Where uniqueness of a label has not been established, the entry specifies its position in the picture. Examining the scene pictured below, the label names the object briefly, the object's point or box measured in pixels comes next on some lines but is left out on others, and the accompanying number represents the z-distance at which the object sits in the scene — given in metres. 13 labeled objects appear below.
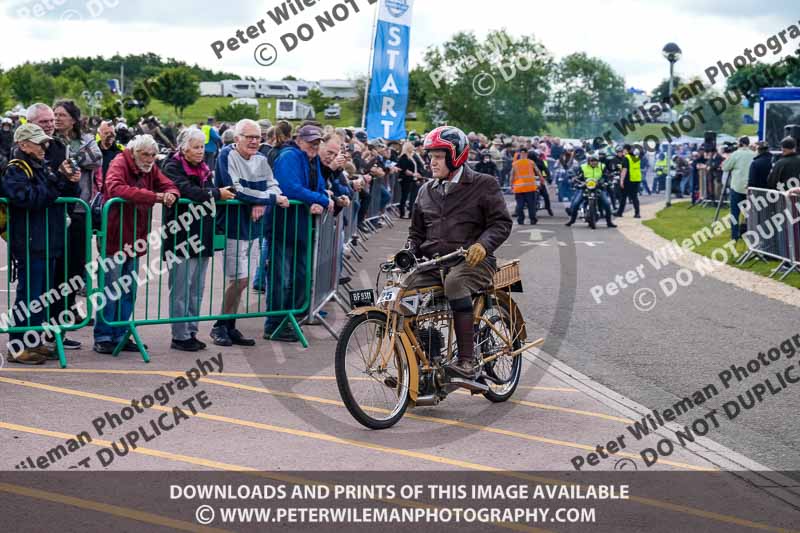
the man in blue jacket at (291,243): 10.03
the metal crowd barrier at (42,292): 8.73
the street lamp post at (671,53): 32.25
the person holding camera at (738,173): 22.17
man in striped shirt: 9.72
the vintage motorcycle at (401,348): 6.85
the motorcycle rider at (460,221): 7.27
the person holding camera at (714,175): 34.00
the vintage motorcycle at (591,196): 26.30
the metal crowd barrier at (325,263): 10.24
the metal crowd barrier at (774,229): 15.23
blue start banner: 22.58
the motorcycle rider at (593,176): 26.88
